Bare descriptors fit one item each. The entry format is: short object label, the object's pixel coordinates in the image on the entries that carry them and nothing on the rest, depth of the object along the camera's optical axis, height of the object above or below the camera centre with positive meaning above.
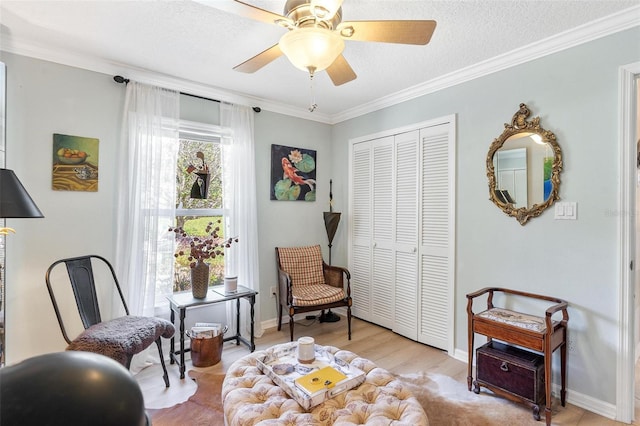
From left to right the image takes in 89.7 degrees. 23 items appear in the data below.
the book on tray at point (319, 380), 1.55 -0.85
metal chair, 1.92 -0.77
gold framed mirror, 2.28 +0.34
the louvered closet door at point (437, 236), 2.88 -0.22
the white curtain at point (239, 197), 3.22 +0.14
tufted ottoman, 1.36 -0.88
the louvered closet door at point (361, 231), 3.70 -0.22
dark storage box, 2.01 -1.03
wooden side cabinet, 1.95 -0.76
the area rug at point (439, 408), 1.97 -1.27
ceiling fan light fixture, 1.41 +0.75
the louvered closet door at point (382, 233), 3.44 -0.22
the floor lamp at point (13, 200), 1.62 +0.05
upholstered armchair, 3.09 -0.77
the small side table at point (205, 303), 2.55 -0.76
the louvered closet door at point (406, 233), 3.19 -0.21
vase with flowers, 2.73 -0.38
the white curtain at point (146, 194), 2.64 +0.14
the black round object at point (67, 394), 0.36 -0.22
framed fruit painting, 2.41 +0.36
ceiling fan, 1.41 +0.85
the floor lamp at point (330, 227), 3.74 -0.18
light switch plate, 2.17 +0.03
